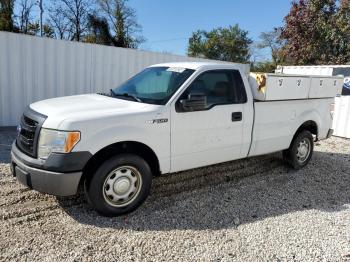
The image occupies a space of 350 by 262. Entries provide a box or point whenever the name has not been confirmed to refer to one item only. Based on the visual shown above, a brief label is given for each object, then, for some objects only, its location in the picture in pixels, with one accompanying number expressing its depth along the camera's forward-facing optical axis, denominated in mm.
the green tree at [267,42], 41328
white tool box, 5469
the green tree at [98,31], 30606
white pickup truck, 3846
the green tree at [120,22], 34406
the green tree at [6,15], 23984
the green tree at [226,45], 41906
